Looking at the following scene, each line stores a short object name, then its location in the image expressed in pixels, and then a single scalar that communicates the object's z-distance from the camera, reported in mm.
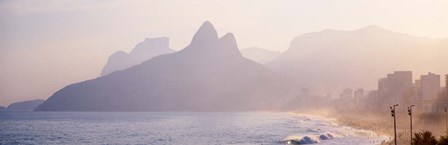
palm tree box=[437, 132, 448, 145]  55350
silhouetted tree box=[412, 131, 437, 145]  60625
